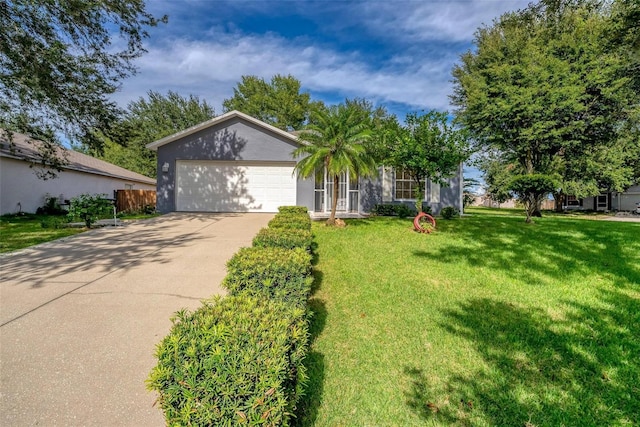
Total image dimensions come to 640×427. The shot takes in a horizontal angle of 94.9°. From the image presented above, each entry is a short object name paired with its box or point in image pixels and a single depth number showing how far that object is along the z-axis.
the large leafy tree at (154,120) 30.59
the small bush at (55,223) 9.05
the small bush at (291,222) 5.58
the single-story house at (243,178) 13.39
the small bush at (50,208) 13.74
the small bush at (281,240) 4.02
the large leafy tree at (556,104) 14.28
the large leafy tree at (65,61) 8.00
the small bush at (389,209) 13.26
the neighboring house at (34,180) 12.16
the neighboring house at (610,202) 24.94
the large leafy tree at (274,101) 32.19
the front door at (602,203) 26.72
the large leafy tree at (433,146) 8.37
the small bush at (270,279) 2.79
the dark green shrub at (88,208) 8.73
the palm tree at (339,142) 8.70
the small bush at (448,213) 12.12
